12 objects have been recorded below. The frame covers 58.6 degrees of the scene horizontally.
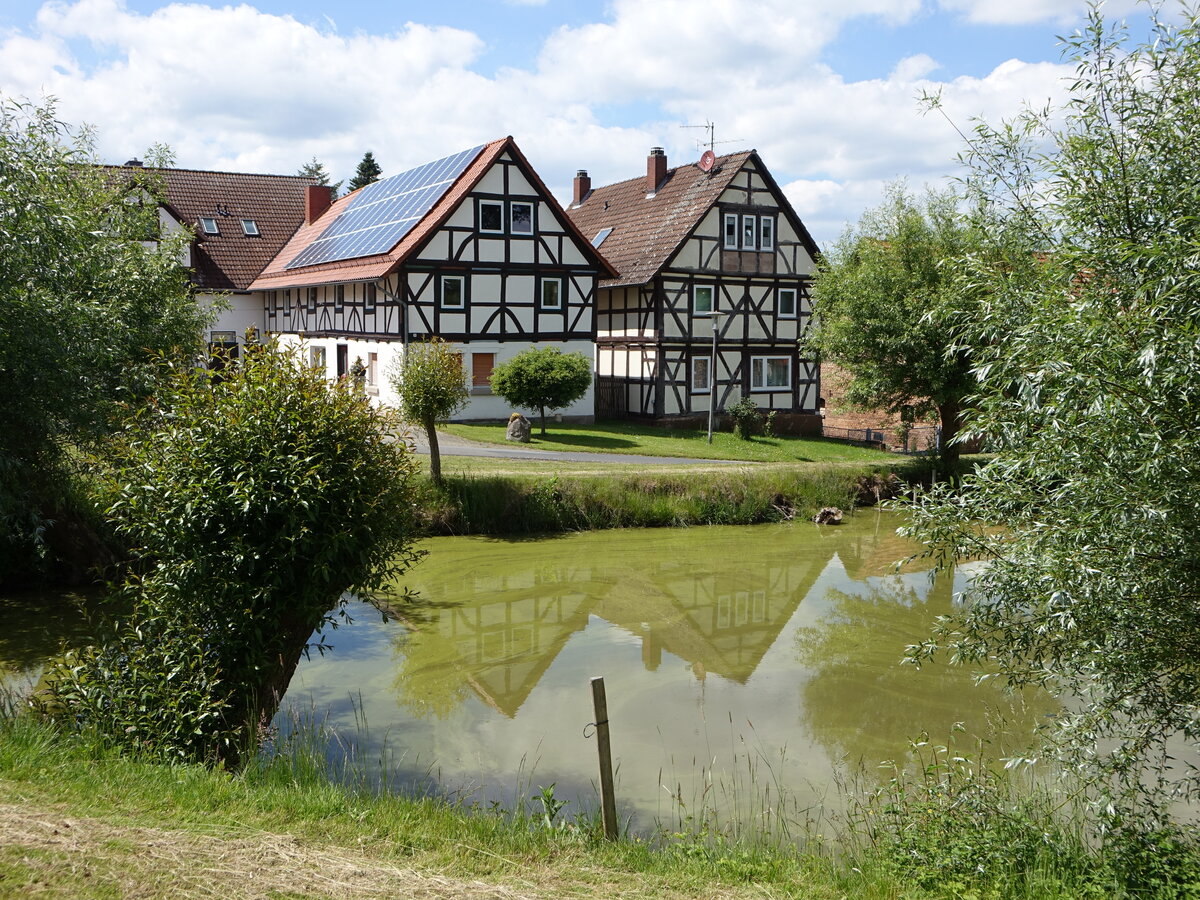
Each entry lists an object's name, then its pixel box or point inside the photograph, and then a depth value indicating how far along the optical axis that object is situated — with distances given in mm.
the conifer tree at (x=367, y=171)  62781
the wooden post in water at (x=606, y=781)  6898
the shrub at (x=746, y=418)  30734
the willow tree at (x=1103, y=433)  5926
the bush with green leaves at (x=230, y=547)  7891
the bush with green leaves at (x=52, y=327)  9125
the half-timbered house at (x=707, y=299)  31688
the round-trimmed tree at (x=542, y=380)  27469
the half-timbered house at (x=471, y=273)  28812
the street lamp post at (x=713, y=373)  28750
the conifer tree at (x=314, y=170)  72750
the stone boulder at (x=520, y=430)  27156
